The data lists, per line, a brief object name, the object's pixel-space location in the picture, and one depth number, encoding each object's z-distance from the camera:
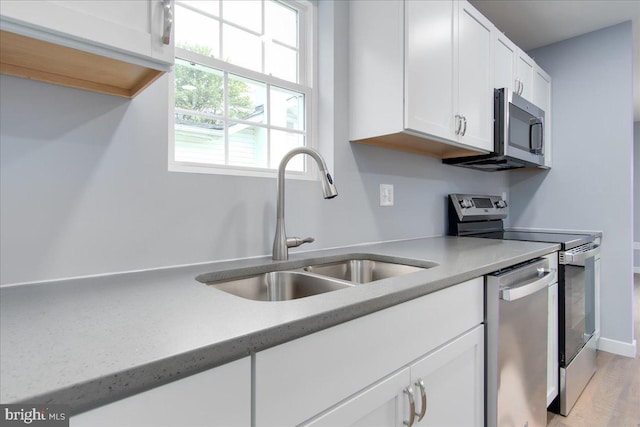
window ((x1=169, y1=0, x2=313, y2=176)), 1.26
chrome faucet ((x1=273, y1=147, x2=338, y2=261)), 1.27
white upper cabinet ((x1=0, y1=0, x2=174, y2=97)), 0.63
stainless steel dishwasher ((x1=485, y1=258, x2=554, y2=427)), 1.22
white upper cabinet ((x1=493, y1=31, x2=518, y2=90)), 2.10
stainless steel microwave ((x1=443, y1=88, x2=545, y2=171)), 2.07
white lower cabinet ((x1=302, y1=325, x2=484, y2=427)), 0.76
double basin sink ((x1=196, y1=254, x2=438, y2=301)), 1.09
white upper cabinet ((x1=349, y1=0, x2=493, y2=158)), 1.50
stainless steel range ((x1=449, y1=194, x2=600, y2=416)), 1.84
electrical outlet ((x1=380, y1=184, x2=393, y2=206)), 1.85
